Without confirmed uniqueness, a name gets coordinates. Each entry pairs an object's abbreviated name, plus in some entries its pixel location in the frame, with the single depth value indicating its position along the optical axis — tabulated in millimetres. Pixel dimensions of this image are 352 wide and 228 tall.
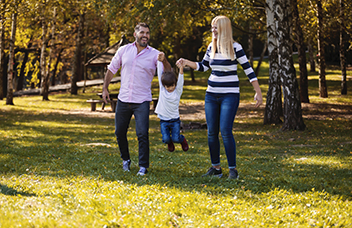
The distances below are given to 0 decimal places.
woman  5742
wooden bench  22525
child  6707
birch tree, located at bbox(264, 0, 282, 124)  16375
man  6359
